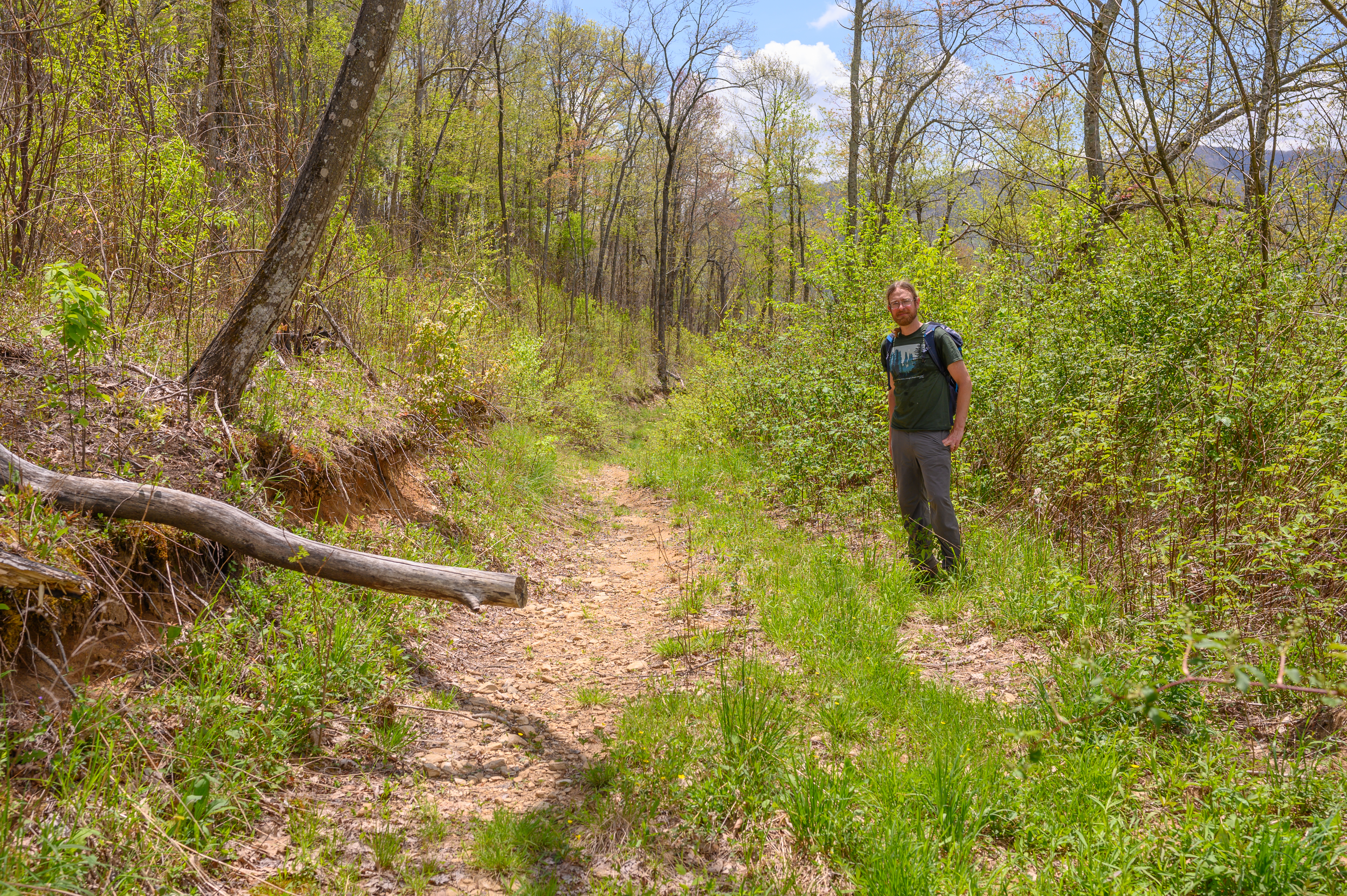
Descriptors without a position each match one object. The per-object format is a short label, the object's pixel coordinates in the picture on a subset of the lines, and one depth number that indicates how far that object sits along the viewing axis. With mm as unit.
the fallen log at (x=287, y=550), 3303
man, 5125
